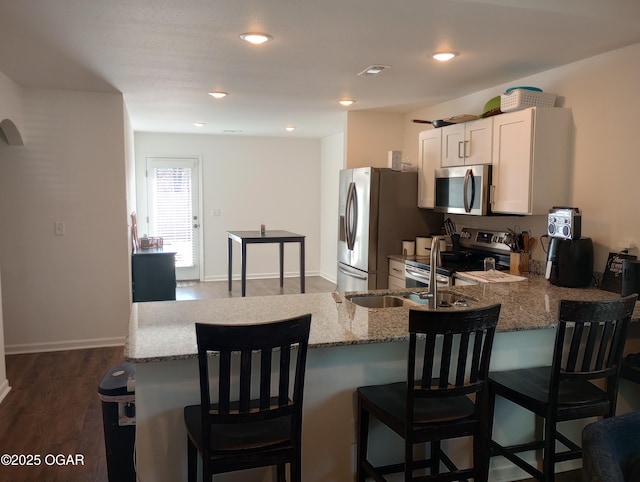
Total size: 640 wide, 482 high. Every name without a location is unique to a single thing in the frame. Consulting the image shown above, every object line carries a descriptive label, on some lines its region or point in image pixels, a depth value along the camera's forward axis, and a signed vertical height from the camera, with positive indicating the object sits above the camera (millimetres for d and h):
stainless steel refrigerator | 4719 -187
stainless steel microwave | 3766 +85
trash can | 2232 -1032
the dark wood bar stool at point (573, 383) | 2066 -831
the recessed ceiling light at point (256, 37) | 2785 +904
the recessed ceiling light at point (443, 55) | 3156 +917
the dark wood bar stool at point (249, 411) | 1630 -730
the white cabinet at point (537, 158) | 3377 +290
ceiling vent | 3502 +924
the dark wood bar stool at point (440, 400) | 1822 -819
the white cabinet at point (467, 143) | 3779 +457
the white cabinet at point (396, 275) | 4504 -692
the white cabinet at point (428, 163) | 4445 +331
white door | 7758 -173
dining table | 6180 -517
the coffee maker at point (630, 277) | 2785 -420
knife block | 3748 -466
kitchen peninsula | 1988 -708
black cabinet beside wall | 5145 -816
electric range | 3902 -487
